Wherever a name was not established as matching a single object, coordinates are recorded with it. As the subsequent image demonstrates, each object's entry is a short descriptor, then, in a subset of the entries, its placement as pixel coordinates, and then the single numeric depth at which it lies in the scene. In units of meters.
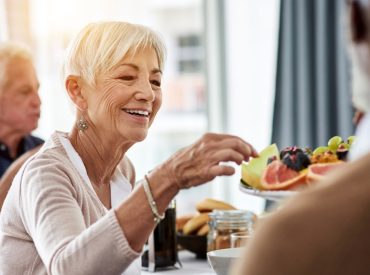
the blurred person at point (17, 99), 2.64
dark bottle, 1.69
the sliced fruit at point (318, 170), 1.18
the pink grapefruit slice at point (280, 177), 1.19
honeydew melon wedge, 1.24
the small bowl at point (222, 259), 1.36
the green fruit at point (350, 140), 1.41
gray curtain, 3.23
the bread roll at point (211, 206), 1.90
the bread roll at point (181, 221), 1.90
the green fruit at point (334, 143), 1.42
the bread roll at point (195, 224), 1.82
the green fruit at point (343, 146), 1.35
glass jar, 1.63
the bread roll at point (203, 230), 1.80
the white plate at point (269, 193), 1.16
